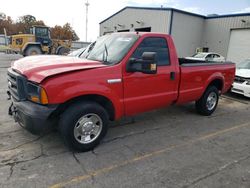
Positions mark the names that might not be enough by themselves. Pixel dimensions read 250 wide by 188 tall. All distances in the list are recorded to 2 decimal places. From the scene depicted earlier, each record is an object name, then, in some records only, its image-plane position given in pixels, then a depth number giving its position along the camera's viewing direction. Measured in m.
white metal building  18.98
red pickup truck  3.14
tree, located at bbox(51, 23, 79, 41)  58.12
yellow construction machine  19.34
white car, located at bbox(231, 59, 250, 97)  8.02
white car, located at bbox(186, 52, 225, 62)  17.31
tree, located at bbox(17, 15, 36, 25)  66.46
